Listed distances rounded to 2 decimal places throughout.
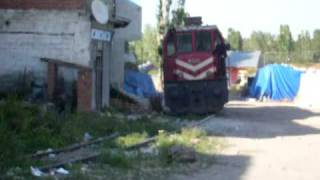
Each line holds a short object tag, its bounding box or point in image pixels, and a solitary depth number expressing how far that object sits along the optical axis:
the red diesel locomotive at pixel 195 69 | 28.28
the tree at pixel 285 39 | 110.25
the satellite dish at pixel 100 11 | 24.83
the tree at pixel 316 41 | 109.25
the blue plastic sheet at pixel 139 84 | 36.74
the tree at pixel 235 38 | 120.19
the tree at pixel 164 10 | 63.66
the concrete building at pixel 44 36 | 24.62
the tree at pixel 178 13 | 60.22
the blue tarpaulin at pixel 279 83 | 52.75
